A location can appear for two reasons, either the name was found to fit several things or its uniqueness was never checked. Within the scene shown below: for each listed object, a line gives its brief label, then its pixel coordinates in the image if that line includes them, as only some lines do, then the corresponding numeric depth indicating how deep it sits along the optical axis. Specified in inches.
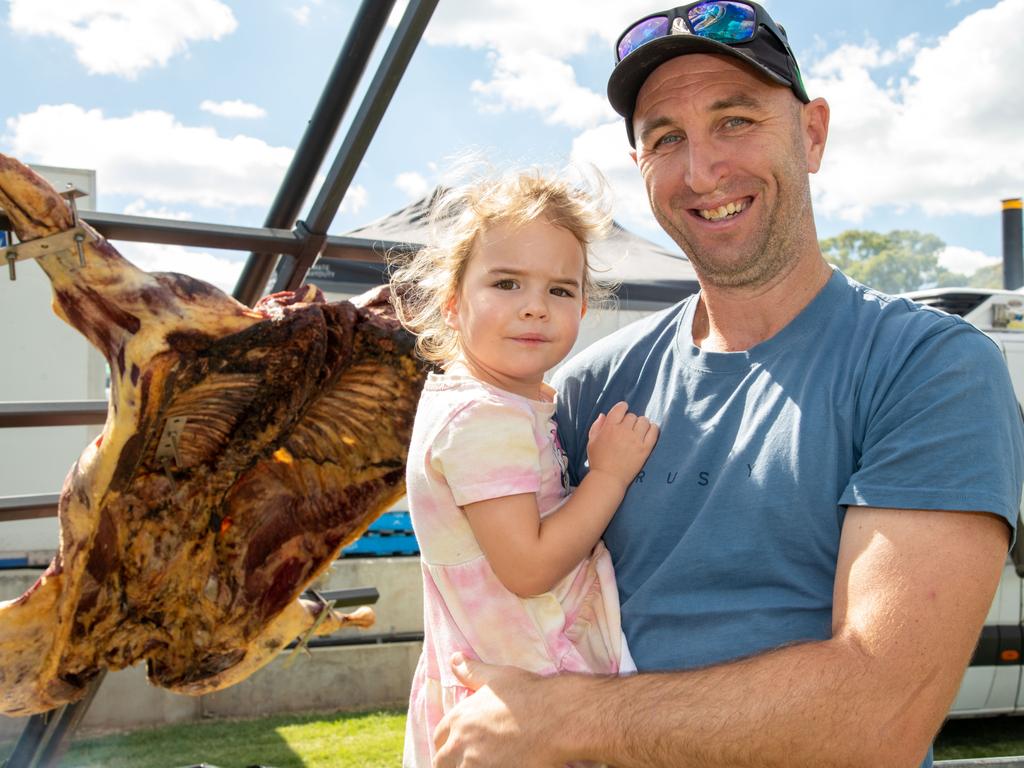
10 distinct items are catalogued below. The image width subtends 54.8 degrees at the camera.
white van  243.1
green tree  2716.5
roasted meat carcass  86.4
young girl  69.1
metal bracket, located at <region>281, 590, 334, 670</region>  120.3
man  57.1
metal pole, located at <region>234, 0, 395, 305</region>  95.8
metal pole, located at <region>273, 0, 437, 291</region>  97.4
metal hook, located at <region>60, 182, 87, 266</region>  83.9
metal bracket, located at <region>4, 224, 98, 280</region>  82.4
